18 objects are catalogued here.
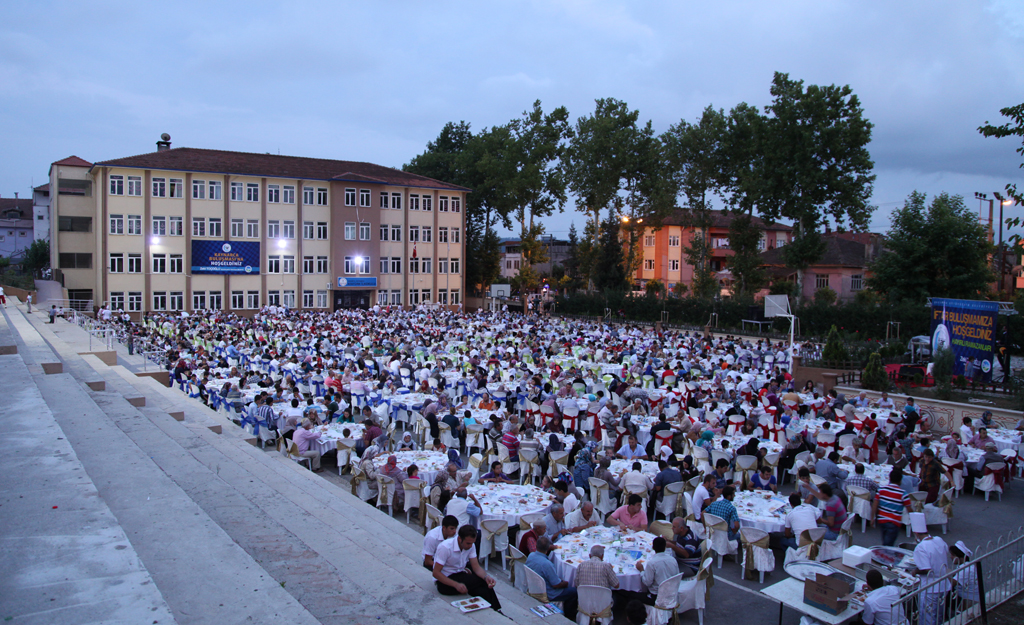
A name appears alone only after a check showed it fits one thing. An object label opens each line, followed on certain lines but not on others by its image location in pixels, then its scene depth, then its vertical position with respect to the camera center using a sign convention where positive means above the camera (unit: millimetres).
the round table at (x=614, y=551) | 6555 -2843
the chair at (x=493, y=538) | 7738 -3042
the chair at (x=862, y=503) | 9250 -3032
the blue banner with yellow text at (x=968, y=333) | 18156 -997
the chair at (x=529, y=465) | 10367 -2810
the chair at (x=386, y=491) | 9336 -2926
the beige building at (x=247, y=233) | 38969 +4260
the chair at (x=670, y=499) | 9016 -2920
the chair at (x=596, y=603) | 6105 -2997
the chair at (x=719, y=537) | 7773 -2993
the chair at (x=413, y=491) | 9062 -2842
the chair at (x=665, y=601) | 6145 -2987
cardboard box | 5594 -2672
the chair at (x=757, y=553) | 7492 -3066
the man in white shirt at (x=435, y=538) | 6012 -2400
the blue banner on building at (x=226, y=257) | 40594 +2495
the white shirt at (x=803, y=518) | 7766 -2744
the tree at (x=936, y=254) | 30406 +2305
